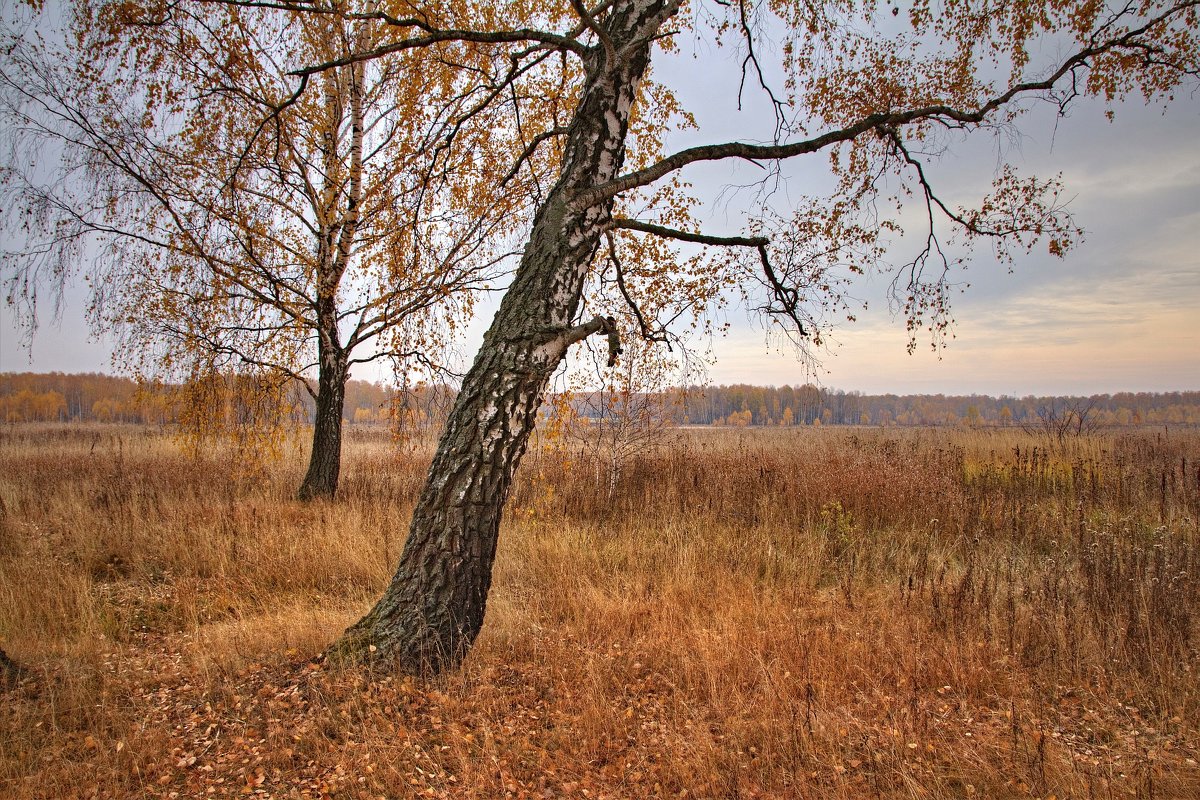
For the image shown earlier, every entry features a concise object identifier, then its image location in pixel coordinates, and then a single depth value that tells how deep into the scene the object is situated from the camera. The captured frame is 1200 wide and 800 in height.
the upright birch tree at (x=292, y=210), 6.12
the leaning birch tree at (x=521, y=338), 3.41
